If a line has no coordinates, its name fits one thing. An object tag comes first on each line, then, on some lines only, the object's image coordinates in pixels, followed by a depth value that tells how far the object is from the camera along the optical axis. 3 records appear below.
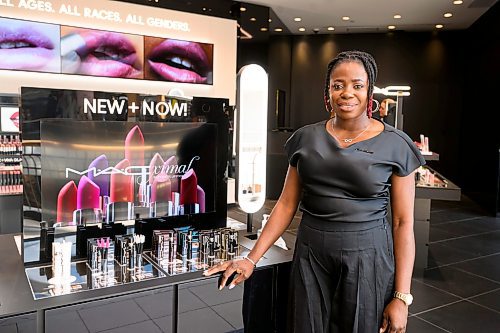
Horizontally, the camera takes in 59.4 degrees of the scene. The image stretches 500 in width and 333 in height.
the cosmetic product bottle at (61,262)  1.71
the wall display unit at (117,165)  1.87
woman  1.31
